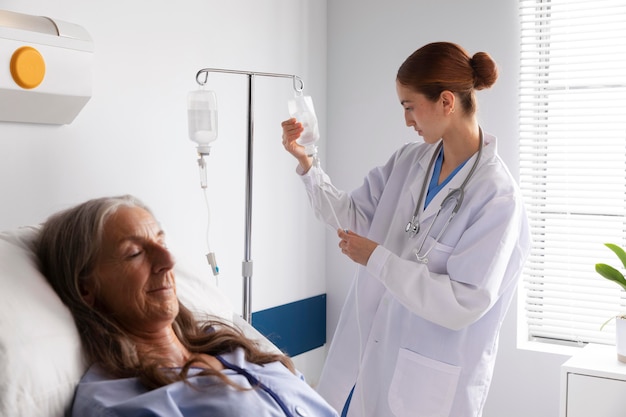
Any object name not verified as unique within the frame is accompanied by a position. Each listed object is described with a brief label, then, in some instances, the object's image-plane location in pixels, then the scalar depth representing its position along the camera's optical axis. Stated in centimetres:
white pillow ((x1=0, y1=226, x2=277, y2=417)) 126
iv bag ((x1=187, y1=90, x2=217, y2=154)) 205
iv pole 225
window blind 274
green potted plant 252
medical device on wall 168
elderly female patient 138
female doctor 198
